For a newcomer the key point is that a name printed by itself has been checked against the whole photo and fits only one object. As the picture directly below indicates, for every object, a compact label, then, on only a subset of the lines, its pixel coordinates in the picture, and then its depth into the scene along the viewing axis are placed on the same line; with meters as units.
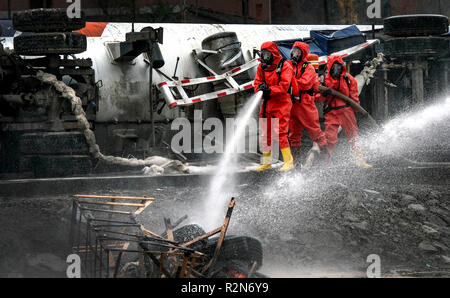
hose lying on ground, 18.00
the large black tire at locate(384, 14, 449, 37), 22.91
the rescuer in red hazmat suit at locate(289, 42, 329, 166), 18.89
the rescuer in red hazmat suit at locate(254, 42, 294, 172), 17.97
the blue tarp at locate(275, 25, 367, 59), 22.78
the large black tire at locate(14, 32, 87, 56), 18.25
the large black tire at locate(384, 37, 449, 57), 22.86
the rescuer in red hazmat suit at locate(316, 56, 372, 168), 20.11
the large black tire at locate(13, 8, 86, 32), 18.41
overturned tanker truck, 18.12
